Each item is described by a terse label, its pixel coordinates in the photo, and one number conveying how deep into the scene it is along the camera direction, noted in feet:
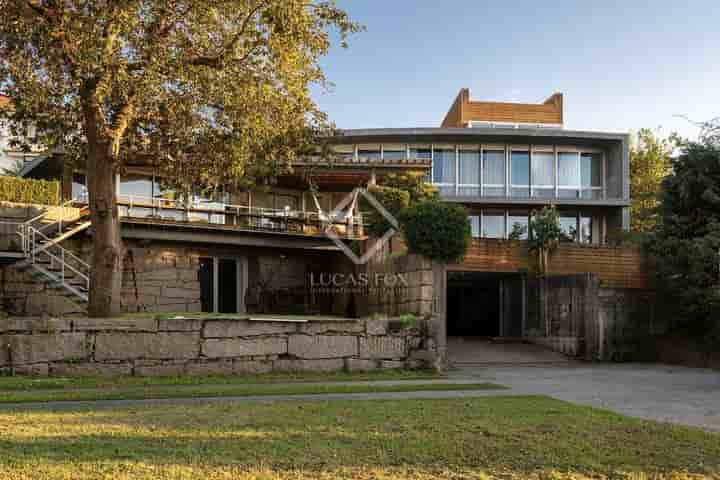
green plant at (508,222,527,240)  69.01
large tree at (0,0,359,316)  38.06
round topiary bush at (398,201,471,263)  49.16
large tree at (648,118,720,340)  52.49
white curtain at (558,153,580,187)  102.53
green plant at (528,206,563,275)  61.46
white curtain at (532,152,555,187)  101.96
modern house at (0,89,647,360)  58.95
